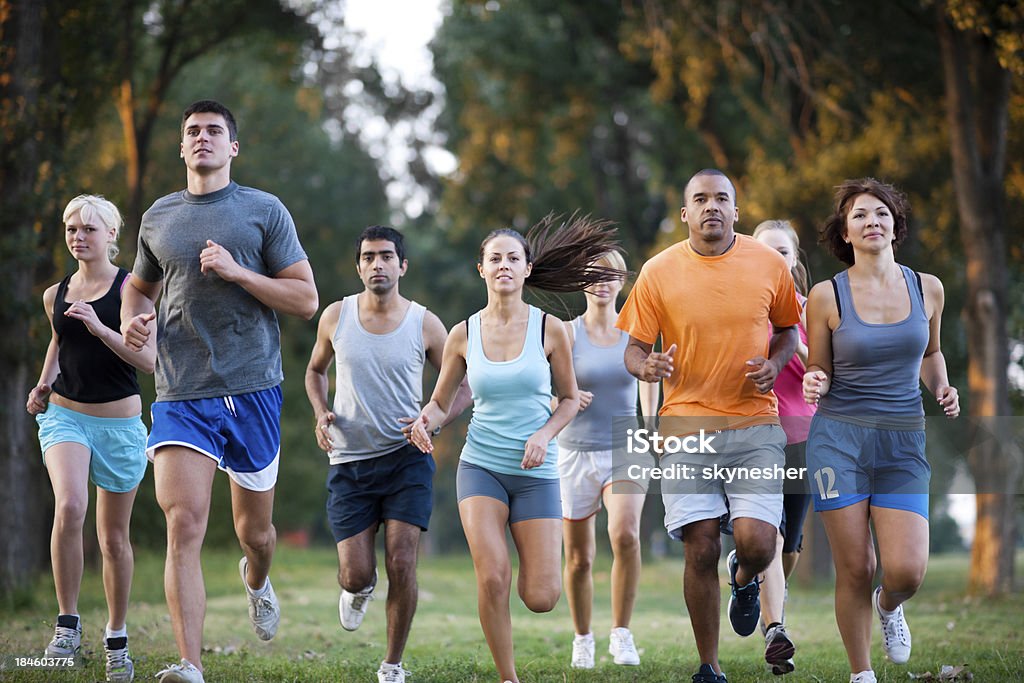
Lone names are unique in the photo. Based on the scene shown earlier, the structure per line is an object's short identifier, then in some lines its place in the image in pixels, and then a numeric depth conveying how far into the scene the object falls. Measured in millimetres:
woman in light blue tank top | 12695
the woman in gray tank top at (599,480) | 16359
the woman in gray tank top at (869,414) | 12562
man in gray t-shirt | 12234
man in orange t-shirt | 12820
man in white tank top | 14391
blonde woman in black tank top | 14398
